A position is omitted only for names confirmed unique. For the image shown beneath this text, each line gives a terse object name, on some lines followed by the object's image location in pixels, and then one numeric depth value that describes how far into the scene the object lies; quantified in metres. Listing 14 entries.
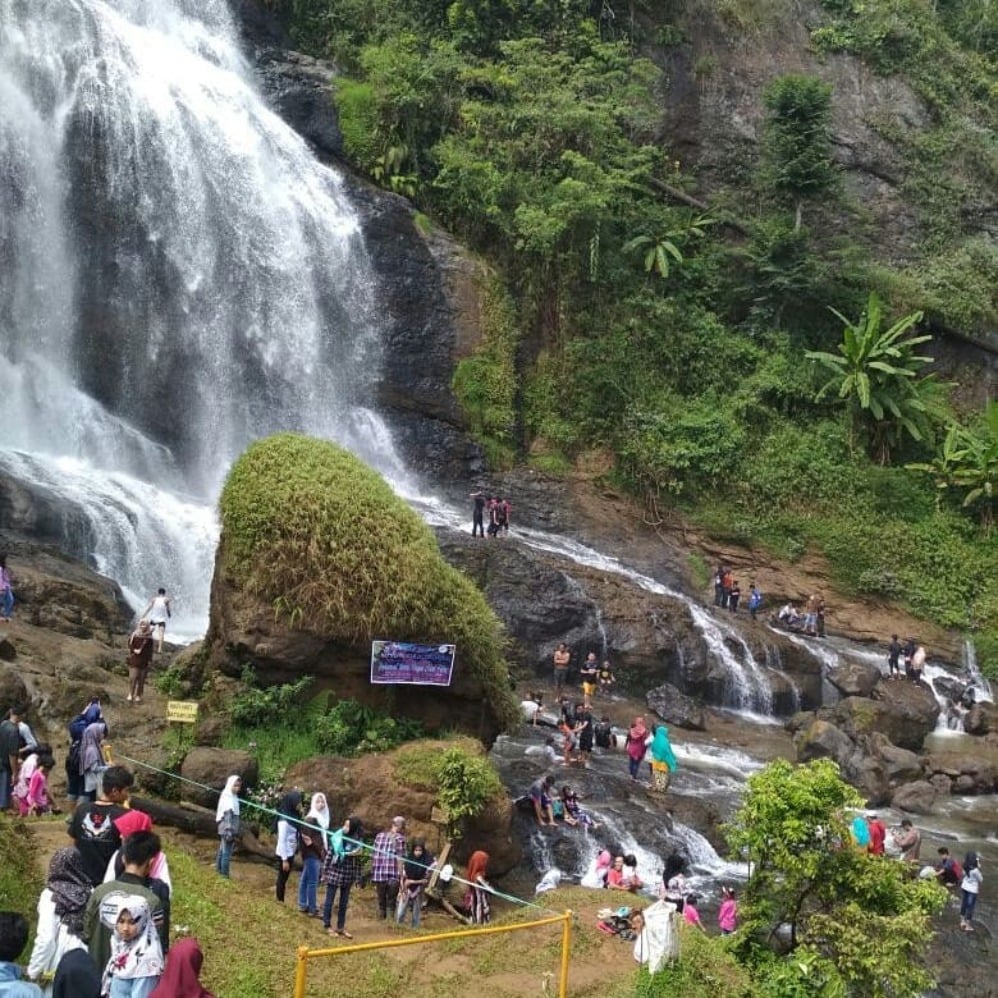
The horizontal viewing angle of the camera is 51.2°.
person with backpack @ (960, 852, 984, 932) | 13.13
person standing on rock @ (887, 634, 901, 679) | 23.94
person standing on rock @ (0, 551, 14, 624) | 14.24
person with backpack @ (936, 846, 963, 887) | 13.70
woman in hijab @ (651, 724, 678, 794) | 15.30
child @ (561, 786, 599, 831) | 13.28
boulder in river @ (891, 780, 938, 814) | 17.58
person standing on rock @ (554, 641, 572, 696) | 19.83
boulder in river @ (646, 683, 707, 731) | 19.78
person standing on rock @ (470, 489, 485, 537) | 22.98
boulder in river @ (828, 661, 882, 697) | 22.25
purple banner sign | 12.04
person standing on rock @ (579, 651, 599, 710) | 19.47
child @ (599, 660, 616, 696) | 20.45
